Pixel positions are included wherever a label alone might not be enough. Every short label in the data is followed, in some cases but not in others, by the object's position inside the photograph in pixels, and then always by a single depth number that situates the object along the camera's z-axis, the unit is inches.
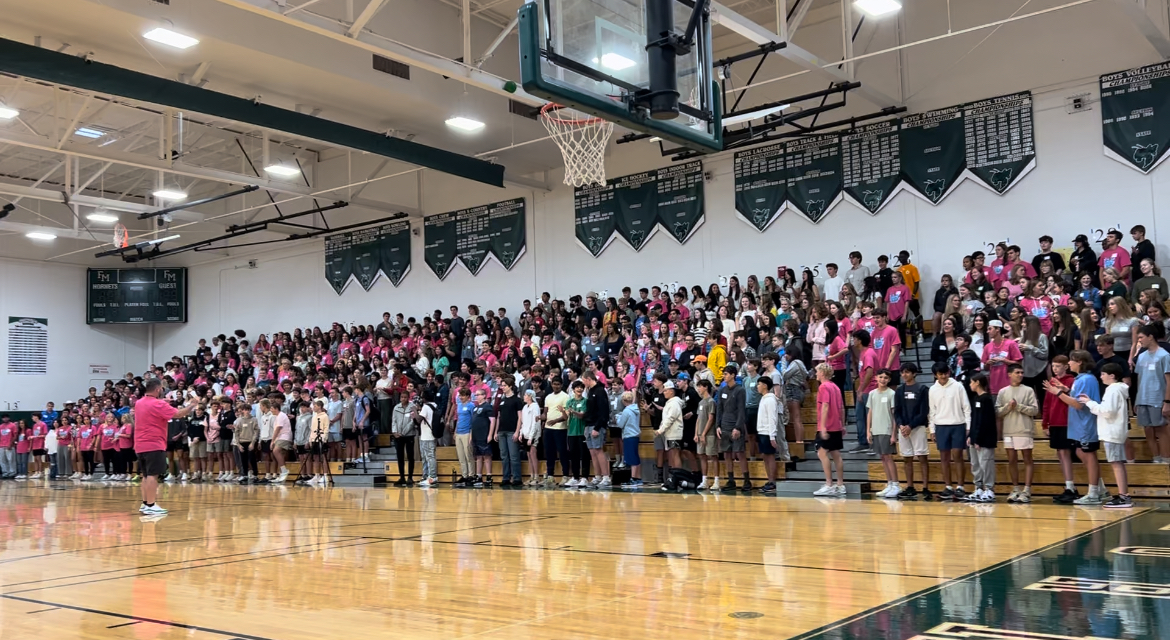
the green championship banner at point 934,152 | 625.0
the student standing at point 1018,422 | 388.2
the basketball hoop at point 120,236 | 792.3
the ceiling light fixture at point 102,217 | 840.9
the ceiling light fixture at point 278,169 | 691.5
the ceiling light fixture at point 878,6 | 445.1
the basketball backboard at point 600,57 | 275.6
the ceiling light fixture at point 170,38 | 491.5
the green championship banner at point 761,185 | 700.7
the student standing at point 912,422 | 414.0
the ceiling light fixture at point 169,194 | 730.8
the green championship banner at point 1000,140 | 601.6
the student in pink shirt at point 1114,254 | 515.2
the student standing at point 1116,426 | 356.8
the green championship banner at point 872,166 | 649.6
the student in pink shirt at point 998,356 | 432.8
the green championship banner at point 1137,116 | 551.2
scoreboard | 1140.5
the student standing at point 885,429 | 423.2
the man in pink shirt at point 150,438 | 437.7
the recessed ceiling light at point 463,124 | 609.3
